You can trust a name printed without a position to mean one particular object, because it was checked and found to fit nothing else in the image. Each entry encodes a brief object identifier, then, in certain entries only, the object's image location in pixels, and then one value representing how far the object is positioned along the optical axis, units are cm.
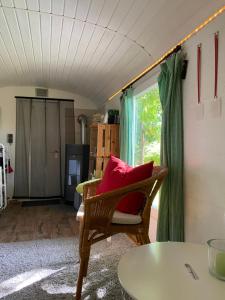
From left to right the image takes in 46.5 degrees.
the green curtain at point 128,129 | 333
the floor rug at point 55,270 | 182
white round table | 91
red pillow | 199
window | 291
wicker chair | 178
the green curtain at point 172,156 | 203
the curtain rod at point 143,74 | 211
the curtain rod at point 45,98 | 497
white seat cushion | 189
